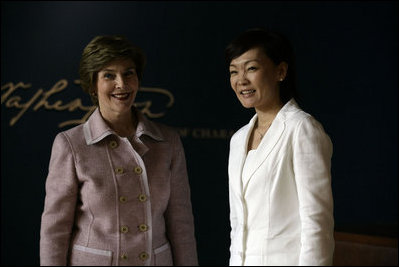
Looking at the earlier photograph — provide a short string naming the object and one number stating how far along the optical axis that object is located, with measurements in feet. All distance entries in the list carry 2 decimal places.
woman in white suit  9.45
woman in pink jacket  9.50
